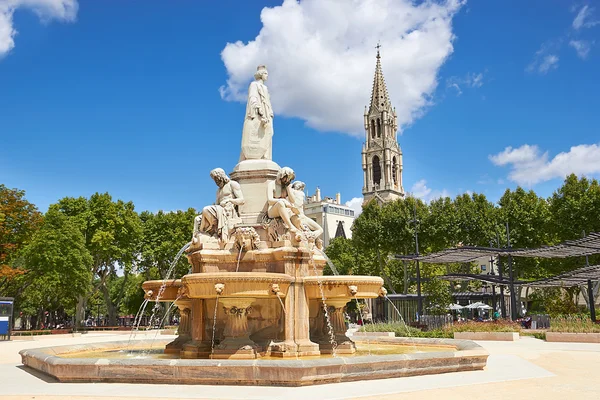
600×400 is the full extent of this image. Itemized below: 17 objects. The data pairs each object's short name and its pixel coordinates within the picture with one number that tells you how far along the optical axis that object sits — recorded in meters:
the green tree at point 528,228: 46.19
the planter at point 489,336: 25.14
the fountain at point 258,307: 9.83
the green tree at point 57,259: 39.56
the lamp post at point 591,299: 29.34
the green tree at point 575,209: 41.03
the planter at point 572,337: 23.06
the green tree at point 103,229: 45.56
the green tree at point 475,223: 47.28
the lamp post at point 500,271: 36.78
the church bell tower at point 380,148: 118.06
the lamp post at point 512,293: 32.44
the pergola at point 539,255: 28.05
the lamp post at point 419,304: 35.42
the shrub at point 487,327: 26.75
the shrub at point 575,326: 23.97
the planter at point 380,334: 24.34
